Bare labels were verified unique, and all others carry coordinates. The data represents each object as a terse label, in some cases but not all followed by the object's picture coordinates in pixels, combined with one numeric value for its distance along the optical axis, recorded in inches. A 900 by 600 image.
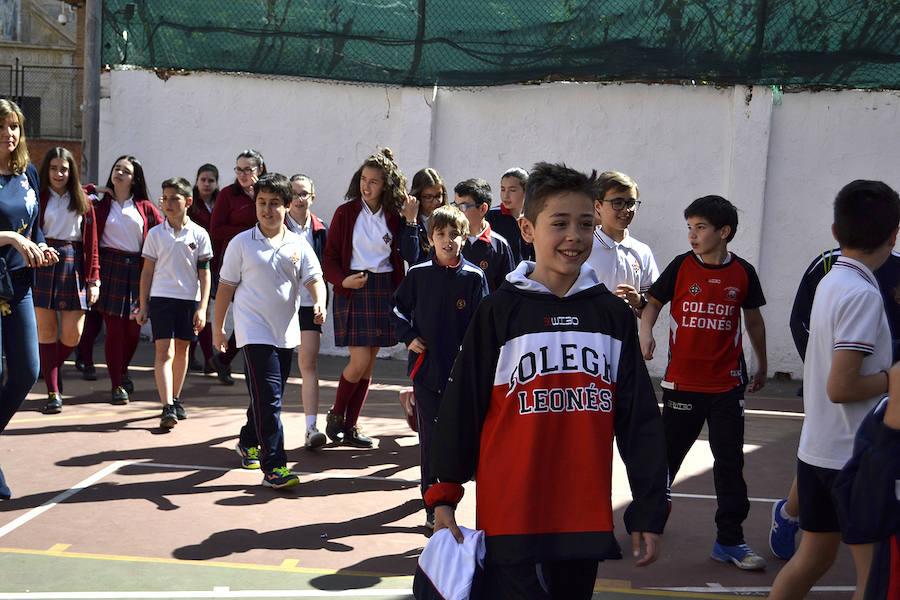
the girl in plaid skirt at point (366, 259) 269.7
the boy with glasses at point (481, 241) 249.1
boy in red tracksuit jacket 114.3
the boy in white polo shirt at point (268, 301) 231.8
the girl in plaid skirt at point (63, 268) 299.9
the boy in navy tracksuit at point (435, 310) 207.3
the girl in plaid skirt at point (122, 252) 322.7
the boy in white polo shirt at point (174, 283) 295.3
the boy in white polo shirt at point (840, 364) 135.8
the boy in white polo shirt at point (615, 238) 210.8
